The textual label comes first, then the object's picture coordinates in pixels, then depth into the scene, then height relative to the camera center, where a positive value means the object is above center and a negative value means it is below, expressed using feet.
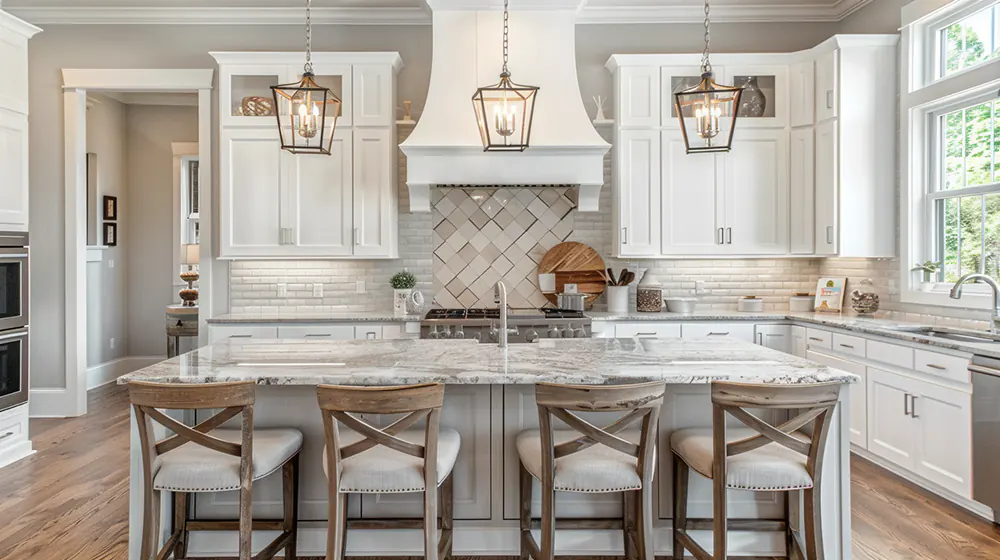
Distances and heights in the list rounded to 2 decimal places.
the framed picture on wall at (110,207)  20.86 +2.44
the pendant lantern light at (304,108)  10.13 +2.91
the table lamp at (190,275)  18.33 +0.08
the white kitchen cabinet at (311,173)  15.40 +2.68
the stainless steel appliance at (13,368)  12.78 -1.96
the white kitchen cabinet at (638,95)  15.70 +4.77
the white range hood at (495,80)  14.48 +4.47
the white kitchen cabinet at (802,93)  15.31 +4.75
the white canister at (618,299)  16.19 -0.58
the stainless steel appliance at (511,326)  13.71 -1.14
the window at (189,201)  22.21 +2.87
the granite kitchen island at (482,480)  8.21 -2.80
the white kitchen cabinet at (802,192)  15.35 +2.21
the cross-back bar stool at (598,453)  6.52 -2.00
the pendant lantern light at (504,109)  9.87 +2.82
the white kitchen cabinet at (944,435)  10.04 -2.74
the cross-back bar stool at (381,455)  6.45 -2.00
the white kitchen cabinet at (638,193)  15.72 +2.22
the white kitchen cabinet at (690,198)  15.72 +2.08
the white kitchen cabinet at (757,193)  15.69 +2.21
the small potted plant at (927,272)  13.33 +0.13
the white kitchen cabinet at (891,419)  11.30 -2.75
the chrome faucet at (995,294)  10.94 -0.30
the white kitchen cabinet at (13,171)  13.11 +2.37
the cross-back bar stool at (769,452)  6.59 -2.04
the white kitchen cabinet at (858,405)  12.51 -2.71
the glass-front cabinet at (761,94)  15.66 +4.81
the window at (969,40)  12.24 +5.02
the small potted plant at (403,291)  15.75 -0.36
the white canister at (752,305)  16.01 -0.73
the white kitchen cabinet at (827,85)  14.62 +4.76
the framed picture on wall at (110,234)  20.90 +1.51
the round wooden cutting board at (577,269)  16.74 +0.24
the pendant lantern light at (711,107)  9.53 +2.79
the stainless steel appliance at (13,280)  12.74 -0.06
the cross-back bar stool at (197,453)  6.64 -2.08
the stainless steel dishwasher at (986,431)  9.43 -2.43
